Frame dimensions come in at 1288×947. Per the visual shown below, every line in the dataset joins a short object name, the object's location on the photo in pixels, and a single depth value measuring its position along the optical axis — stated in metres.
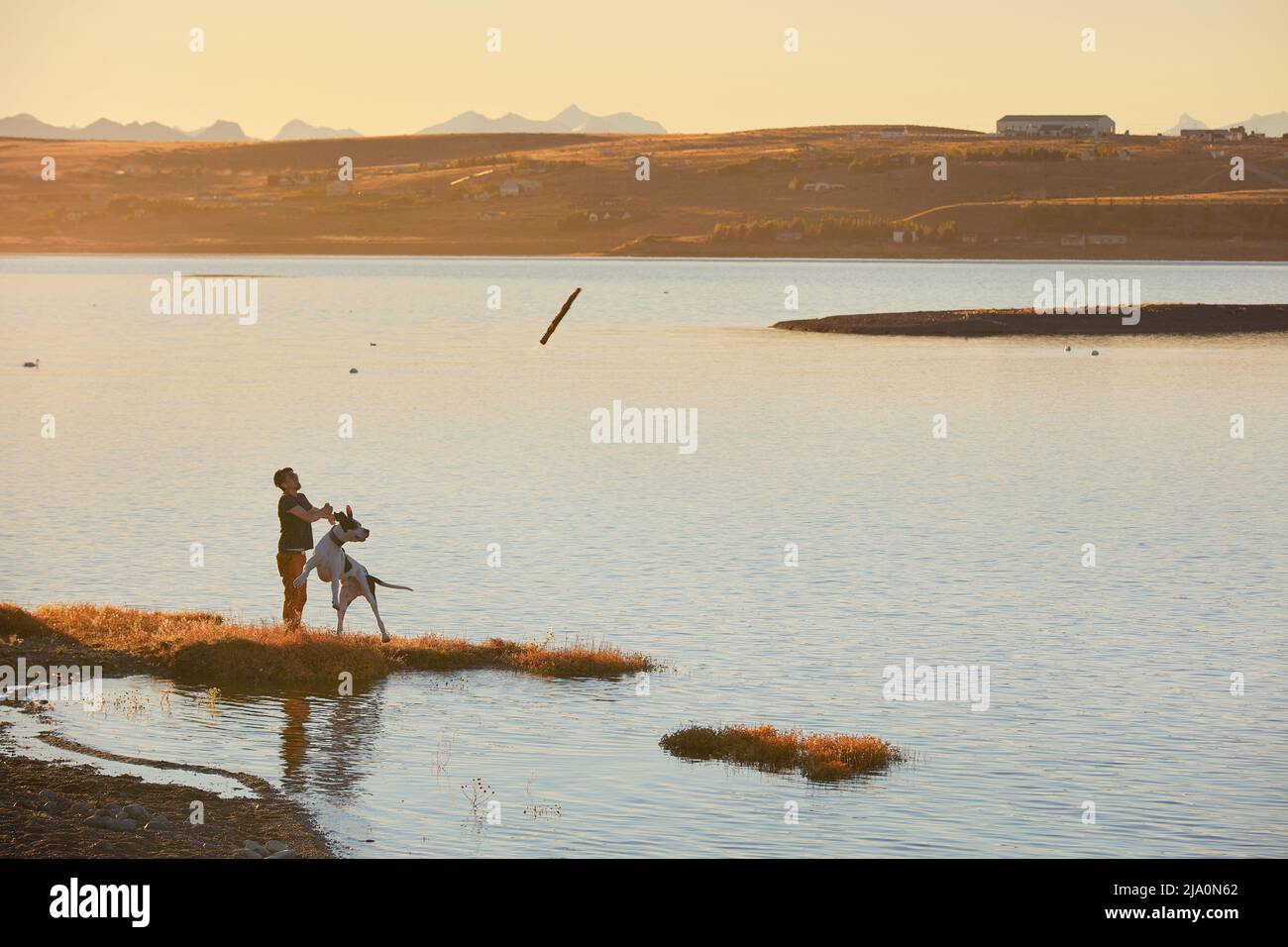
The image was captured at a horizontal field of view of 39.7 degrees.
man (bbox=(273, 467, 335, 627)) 26.31
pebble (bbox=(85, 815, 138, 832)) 17.92
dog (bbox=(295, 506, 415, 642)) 25.80
